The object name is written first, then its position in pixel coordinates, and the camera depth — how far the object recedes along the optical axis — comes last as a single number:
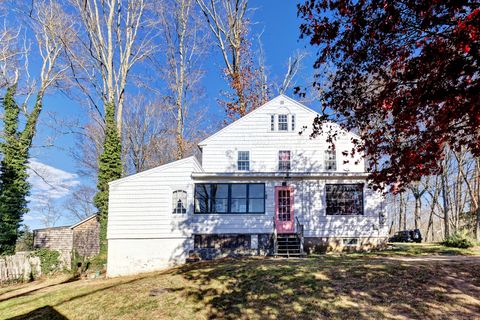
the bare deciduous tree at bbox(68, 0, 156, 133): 23.72
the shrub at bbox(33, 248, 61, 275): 18.50
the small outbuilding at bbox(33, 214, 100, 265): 19.25
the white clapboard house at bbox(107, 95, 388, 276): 15.91
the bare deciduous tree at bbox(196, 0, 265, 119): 27.42
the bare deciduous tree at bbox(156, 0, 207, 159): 28.52
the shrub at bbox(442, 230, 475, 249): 15.88
